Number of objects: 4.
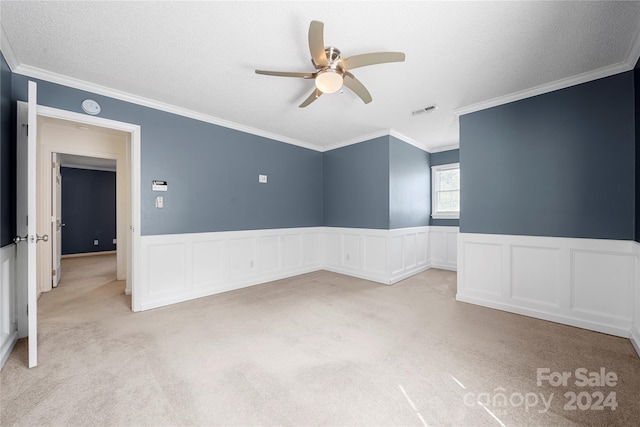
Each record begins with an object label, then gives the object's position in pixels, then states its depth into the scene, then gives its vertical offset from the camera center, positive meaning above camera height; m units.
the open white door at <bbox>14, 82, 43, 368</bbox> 1.92 -0.16
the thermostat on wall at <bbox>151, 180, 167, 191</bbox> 3.28 +0.36
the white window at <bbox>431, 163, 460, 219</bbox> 5.50 +0.47
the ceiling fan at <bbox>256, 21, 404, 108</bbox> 1.92 +1.21
